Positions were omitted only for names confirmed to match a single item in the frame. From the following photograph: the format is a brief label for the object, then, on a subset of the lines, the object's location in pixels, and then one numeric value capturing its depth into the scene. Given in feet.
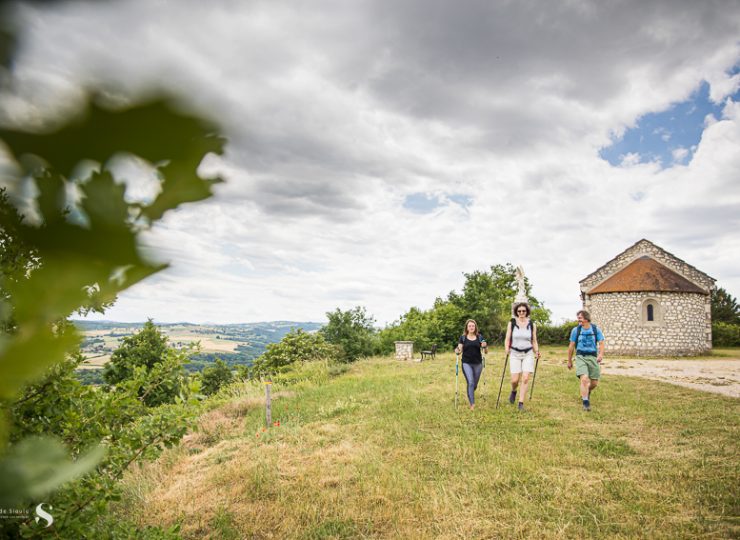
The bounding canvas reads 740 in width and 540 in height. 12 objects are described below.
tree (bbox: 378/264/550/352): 89.86
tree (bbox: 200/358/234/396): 69.01
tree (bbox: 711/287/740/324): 114.73
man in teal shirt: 26.86
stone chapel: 77.82
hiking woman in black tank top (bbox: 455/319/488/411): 28.55
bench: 71.18
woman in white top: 26.71
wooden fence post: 26.53
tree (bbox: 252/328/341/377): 64.95
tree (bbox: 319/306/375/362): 74.56
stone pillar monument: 71.64
